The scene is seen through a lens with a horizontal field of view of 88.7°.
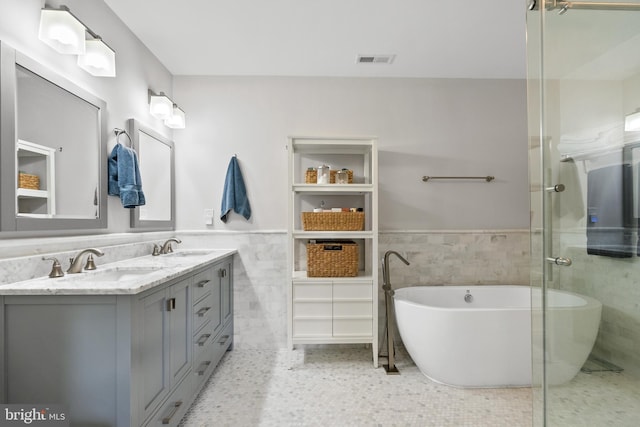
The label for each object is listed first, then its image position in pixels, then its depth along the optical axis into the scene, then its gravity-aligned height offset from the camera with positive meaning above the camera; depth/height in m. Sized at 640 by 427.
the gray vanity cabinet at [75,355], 1.25 -0.53
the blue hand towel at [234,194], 2.85 +0.19
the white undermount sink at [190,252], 2.64 -0.31
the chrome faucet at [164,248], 2.45 -0.25
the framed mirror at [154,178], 2.34 +0.30
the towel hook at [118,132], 2.12 +0.55
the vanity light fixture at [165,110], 2.53 +0.84
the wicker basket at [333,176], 2.77 +0.33
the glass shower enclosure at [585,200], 1.08 +0.05
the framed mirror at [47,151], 1.37 +0.32
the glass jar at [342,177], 2.68 +0.31
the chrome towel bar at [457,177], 2.97 +0.34
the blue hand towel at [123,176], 2.03 +0.25
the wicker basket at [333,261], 2.59 -0.36
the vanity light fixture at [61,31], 1.52 +0.88
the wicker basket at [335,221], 2.57 -0.05
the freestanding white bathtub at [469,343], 2.17 -0.87
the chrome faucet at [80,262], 1.61 -0.23
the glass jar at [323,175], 2.63 +0.32
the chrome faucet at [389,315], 2.50 -0.80
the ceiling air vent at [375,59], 2.63 +1.27
